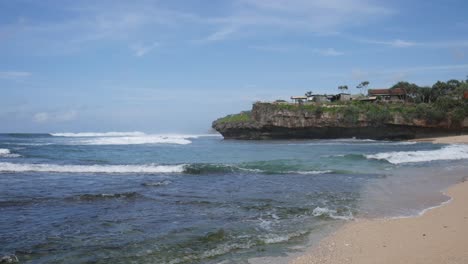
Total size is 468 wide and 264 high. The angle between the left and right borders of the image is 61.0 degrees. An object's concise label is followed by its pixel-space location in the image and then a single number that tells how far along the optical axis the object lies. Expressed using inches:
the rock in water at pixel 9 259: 270.8
